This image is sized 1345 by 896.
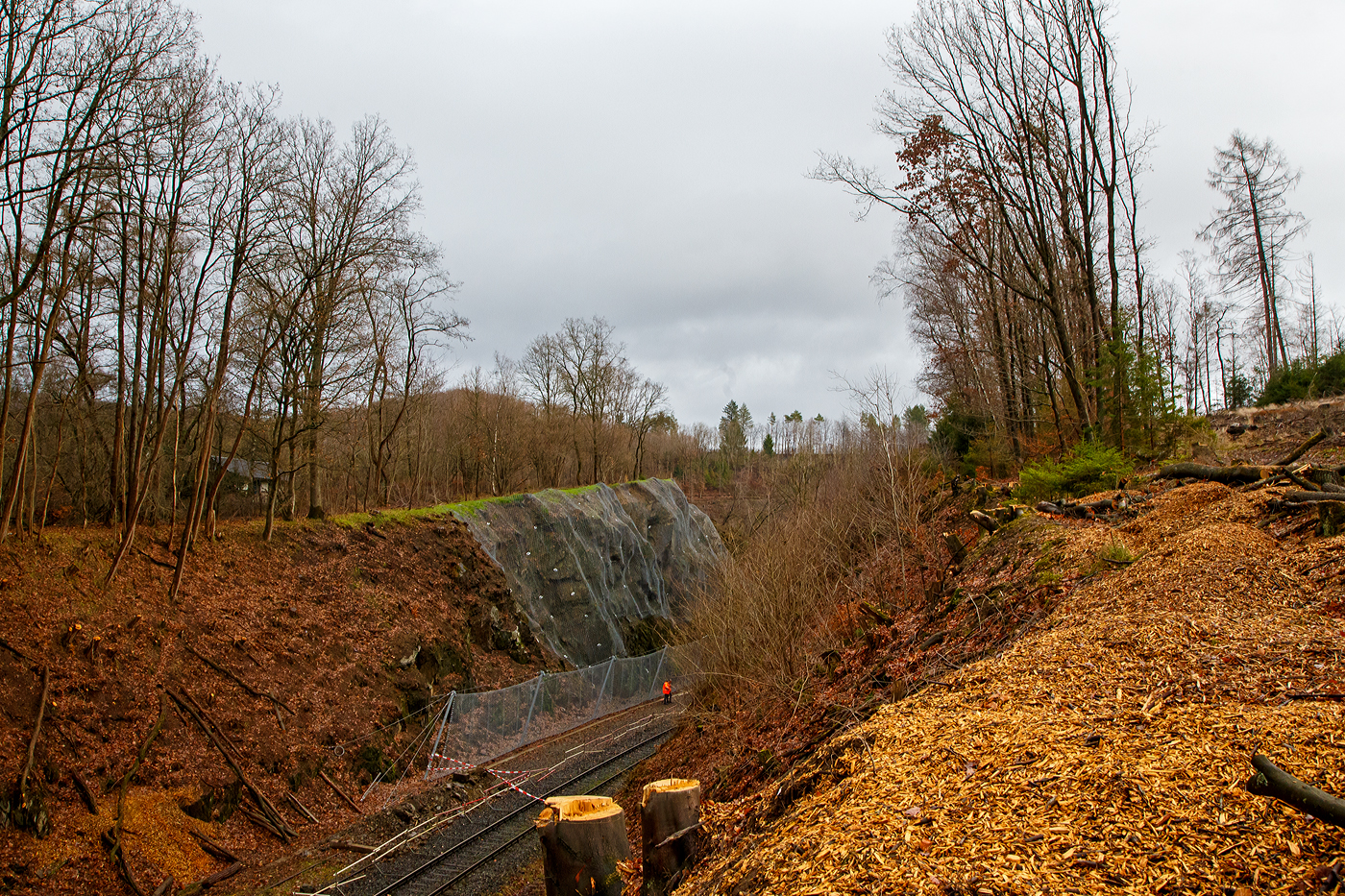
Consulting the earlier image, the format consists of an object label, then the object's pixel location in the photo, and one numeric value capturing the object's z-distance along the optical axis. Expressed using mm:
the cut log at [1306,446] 10636
